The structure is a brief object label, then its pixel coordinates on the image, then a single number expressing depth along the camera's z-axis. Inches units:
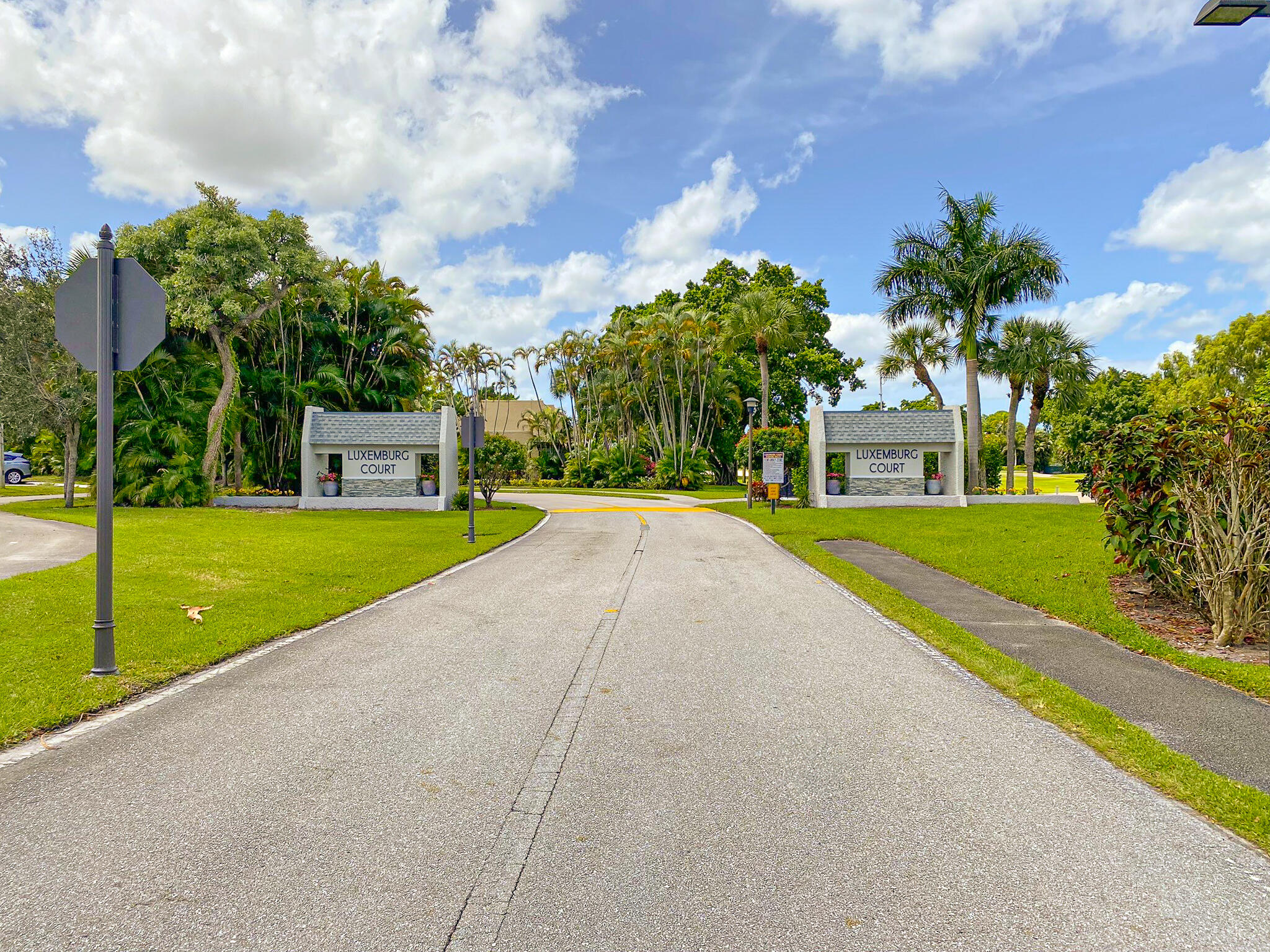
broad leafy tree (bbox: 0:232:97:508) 1048.2
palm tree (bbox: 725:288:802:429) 1574.8
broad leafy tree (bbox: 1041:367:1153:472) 1673.2
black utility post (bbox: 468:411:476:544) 684.1
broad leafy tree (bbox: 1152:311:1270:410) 2166.6
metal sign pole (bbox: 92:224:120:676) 238.4
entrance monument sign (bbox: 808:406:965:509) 1240.8
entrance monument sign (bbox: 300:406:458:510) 1218.0
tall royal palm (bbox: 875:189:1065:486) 1302.9
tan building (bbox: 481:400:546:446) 2930.6
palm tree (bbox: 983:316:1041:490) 1423.5
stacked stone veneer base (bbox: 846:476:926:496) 1246.3
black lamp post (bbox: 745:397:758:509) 1125.1
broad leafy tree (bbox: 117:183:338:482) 1114.1
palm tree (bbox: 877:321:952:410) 1530.5
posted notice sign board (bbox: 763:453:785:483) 1065.5
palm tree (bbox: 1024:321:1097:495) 1444.4
